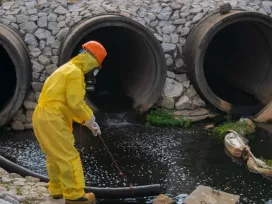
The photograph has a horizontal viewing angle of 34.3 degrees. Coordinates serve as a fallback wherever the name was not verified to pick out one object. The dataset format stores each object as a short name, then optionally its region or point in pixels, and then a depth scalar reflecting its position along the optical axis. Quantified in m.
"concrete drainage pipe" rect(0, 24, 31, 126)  8.94
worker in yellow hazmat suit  4.98
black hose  5.96
